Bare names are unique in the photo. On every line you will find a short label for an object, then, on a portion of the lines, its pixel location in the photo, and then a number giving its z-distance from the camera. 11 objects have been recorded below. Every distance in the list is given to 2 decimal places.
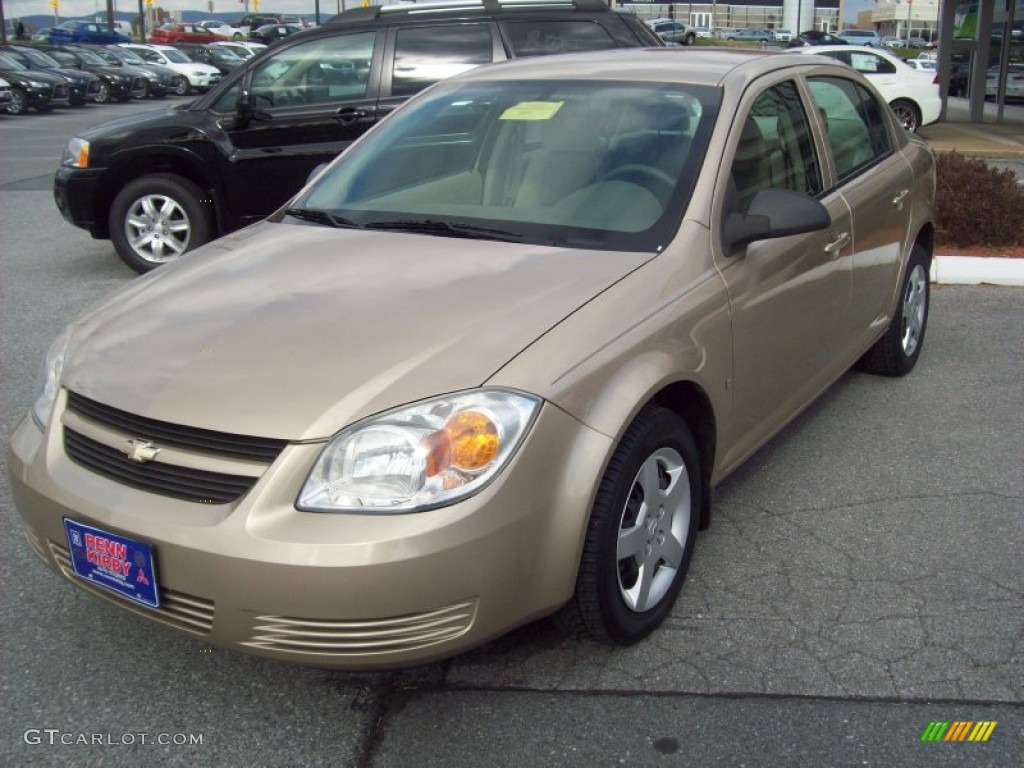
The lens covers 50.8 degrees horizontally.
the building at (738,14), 108.88
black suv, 7.93
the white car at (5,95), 25.69
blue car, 60.28
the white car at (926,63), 28.21
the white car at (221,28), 70.07
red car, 64.44
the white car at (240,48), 45.72
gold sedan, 2.50
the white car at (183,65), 39.59
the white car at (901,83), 18.45
